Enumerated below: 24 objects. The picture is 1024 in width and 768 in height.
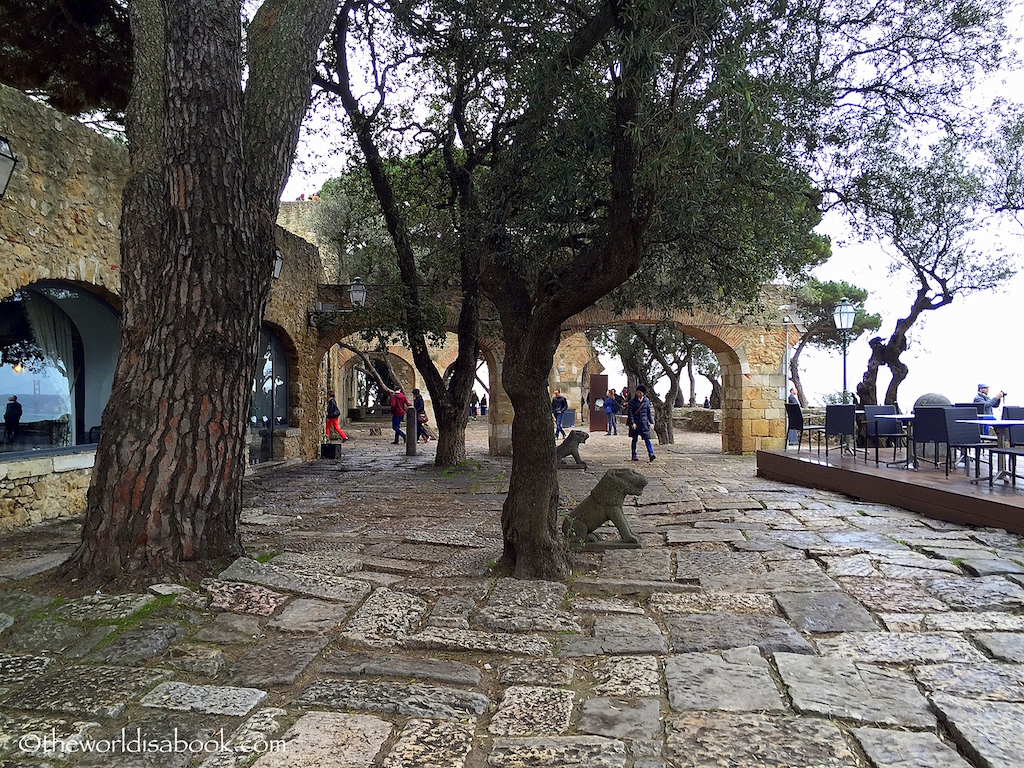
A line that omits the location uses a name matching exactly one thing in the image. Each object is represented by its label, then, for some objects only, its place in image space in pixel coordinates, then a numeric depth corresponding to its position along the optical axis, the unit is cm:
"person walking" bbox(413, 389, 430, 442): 1841
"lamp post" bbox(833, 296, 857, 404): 1212
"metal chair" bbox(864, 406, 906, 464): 924
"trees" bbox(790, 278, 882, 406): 2288
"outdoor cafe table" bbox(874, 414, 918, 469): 874
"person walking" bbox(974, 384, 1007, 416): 1122
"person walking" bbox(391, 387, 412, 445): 1755
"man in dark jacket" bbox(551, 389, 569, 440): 1672
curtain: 667
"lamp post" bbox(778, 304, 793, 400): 1427
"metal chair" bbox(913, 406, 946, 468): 706
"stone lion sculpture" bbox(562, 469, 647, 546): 532
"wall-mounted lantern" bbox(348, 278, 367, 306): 1173
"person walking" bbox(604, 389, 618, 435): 2412
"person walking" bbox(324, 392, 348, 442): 1701
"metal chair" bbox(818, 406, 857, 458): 930
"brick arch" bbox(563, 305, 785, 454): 1430
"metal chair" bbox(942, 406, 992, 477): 696
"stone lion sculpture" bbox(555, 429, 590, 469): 1161
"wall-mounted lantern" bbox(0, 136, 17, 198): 454
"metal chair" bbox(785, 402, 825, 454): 1036
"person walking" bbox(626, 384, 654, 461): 1315
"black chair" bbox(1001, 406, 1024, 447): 754
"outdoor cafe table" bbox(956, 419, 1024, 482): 682
